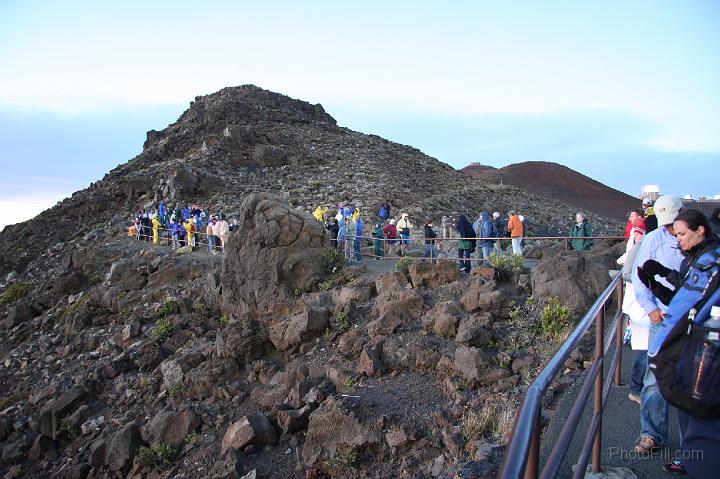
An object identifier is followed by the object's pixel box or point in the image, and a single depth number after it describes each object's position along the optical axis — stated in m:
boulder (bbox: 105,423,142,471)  10.24
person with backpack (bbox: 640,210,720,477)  2.73
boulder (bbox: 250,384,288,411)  10.30
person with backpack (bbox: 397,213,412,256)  19.33
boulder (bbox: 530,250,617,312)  10.20
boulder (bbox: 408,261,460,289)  12.97
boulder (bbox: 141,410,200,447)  10.20
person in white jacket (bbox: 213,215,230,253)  21.68
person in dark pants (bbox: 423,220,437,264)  18.07
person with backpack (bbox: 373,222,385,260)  19.84
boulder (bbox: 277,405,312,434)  9.05
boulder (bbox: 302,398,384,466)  7.95
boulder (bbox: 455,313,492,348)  9.77
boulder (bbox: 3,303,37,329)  22.10
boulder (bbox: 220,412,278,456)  8.84
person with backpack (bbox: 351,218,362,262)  18.55
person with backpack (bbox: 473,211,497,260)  14.79
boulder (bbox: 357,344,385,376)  10.05
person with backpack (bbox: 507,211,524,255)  14.71
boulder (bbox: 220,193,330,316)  14.50
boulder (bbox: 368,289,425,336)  11.22
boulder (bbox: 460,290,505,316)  10.80
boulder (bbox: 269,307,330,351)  12.10
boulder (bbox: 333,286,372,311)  13.02
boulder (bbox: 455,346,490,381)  8.88
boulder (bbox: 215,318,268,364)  12.53
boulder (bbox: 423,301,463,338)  10.48
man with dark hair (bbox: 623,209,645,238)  8.44
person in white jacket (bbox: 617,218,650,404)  4.76
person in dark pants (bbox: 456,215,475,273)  14.74
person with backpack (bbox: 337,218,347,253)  18.61
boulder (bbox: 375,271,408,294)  13.21
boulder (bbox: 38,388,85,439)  12.84
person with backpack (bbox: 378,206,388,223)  28.08
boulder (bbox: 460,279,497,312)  11.05
